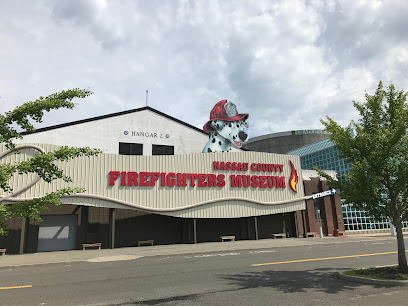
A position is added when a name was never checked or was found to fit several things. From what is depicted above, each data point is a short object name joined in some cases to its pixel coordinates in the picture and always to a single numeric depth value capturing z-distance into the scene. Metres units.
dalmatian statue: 33.28
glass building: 34.72
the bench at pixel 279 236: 30.23
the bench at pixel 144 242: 25.58
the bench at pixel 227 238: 27.99
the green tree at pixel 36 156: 7.74
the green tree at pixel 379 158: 10.48
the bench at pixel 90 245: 23.43
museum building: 23.41
